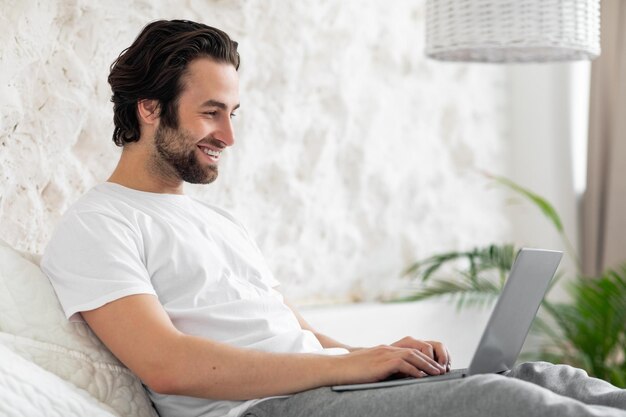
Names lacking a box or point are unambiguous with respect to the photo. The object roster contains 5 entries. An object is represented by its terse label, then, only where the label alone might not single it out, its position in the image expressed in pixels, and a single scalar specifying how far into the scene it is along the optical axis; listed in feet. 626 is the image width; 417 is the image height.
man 8.35
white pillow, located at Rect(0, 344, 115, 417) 8.10
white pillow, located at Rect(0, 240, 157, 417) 8.56
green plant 12.34
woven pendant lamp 10.62
